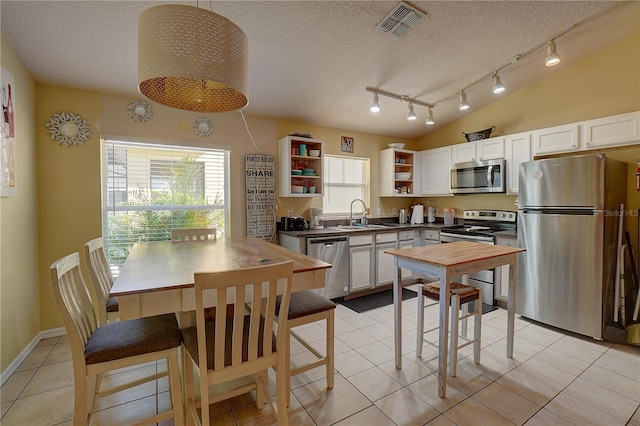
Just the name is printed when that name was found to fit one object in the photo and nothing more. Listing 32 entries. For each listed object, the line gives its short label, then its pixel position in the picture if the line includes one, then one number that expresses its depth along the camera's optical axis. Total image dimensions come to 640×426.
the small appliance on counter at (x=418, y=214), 4.71
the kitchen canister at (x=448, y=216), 4.46
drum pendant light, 1.24
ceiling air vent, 2.21
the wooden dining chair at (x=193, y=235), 2.78
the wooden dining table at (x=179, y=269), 1.31
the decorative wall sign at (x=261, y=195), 3.61
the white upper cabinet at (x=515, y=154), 3.48
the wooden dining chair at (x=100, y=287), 1.90
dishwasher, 3.47
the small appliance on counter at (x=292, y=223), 3.73
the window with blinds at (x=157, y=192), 3.00
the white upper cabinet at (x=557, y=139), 3.13
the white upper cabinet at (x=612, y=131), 2.77
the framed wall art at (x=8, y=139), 2.00
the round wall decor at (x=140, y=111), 2.99
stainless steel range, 3.49
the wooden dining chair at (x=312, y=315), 1.78
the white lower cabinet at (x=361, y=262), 3.72
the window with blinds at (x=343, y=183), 4.39
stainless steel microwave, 3.67
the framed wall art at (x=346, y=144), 4.38
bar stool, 1.97
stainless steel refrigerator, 2.59
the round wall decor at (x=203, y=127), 3.31
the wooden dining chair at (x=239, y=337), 1.22
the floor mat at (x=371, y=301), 3.50
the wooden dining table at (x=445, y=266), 1.85
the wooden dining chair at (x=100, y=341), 1.32
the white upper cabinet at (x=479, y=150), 3.75
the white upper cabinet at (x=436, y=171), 4.39
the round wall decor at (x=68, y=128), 2.67
